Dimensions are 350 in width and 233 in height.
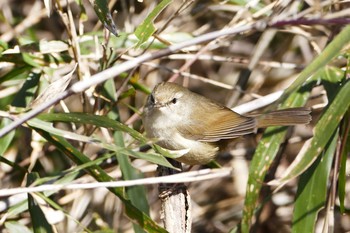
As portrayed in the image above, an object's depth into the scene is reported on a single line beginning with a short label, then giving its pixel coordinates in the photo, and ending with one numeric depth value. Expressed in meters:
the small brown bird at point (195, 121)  5.24
